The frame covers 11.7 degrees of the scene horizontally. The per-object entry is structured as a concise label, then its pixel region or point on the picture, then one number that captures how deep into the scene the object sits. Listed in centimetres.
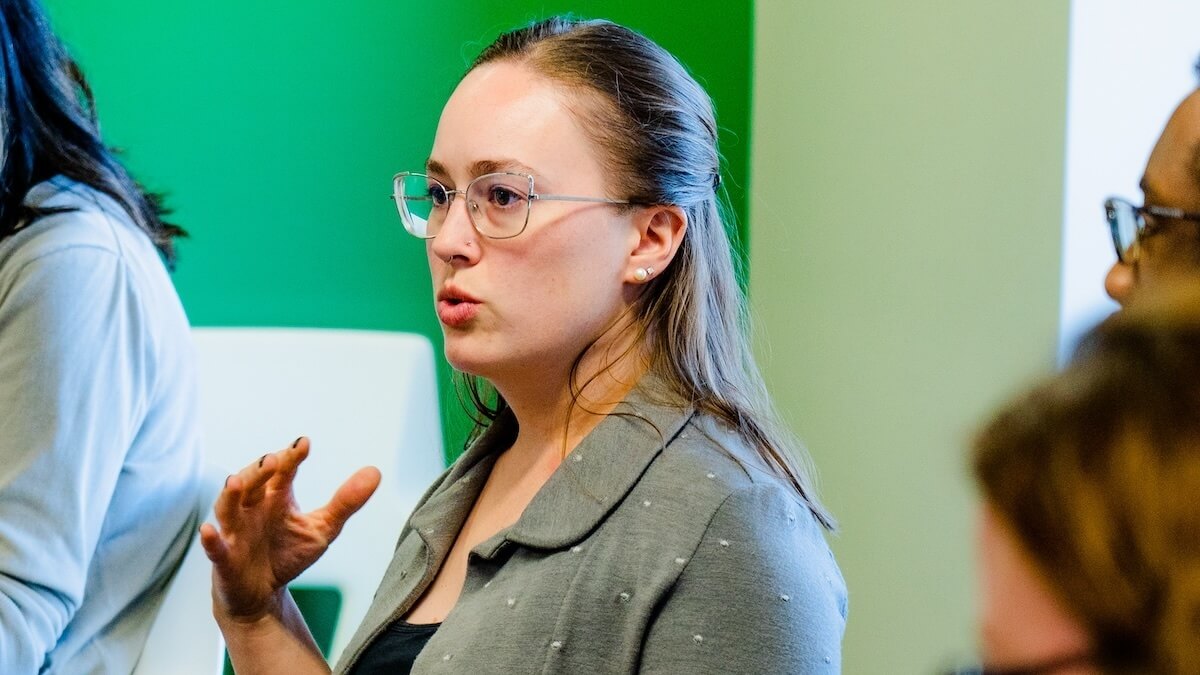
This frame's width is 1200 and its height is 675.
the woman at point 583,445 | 356
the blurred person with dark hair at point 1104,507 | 236
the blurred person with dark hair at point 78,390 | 384
